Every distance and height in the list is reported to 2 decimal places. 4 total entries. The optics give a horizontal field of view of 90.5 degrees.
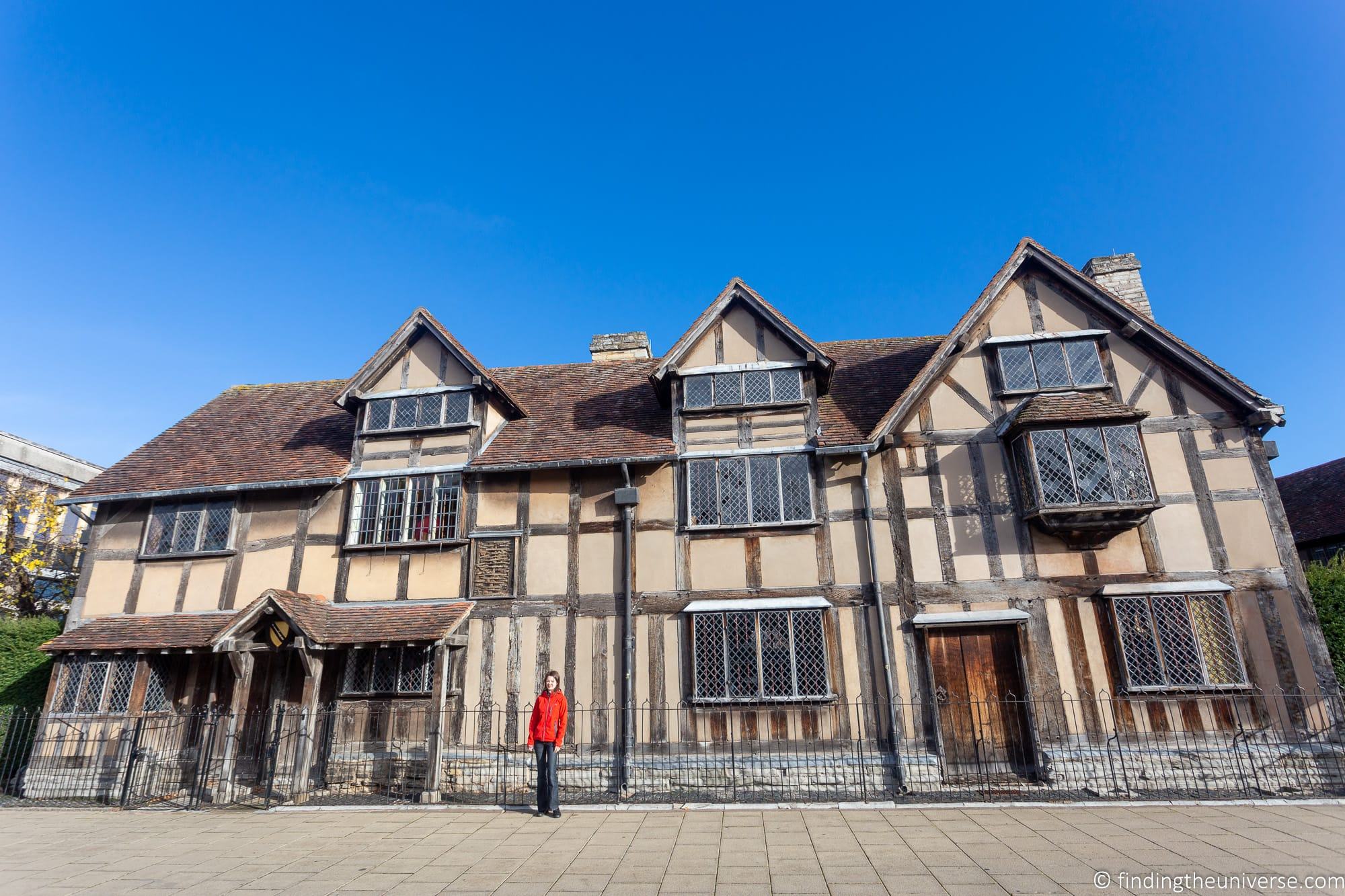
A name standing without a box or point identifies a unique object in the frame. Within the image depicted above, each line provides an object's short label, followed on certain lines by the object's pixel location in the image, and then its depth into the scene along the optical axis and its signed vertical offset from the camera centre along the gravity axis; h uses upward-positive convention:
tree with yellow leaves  18.05 +3.78
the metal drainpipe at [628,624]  12.05 +1.05
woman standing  9.88 -0.72
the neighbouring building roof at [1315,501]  21.38 +5.37
